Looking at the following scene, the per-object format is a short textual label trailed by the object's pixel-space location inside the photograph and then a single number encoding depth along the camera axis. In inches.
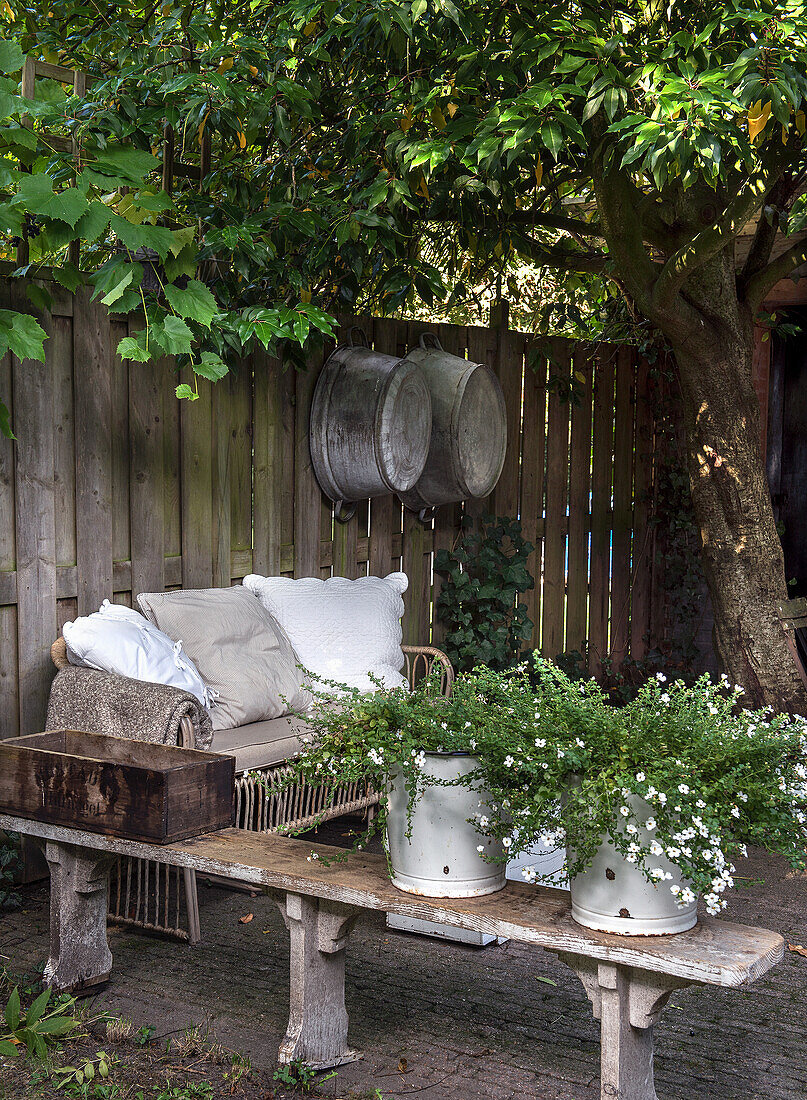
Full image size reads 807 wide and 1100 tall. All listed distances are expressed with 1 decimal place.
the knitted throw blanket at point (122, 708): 117.3
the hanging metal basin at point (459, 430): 186.1
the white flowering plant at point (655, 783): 71.8
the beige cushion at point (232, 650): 140.4
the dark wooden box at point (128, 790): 93.7
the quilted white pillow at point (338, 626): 158.2
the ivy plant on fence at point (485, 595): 204.2
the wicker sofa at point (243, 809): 123.0
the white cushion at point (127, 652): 126.3
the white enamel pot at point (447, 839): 82.3
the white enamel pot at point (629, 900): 74.4
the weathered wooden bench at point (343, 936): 74.1
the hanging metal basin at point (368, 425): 172.1
